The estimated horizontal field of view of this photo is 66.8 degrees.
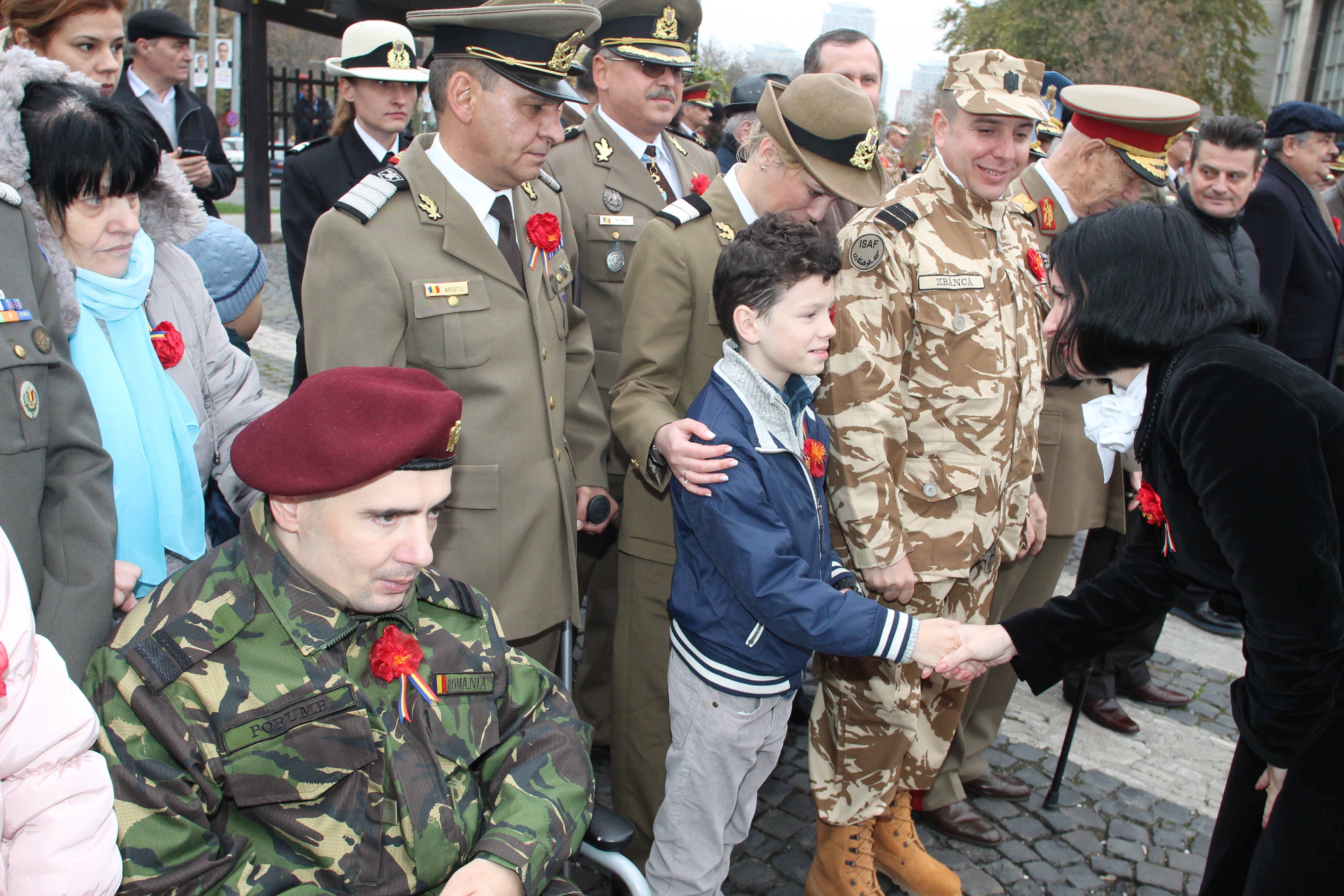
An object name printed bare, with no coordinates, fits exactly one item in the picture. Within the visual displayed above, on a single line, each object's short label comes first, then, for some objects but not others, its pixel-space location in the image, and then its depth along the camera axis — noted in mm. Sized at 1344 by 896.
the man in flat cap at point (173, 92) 6059
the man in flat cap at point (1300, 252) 5559
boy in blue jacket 2373
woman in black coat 1929
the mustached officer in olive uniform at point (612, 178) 3502
